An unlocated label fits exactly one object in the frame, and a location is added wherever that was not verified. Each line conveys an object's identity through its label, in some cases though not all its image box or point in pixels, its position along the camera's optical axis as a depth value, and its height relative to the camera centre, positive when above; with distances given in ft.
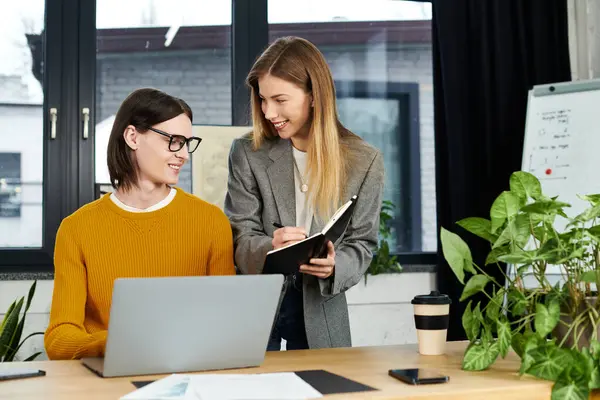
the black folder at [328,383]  3.91 -0.81
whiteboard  11.16 +1.44
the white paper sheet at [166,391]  3.58 -0.76
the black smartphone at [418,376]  4.11 -0.80
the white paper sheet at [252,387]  3.66 -0.78
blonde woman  6.72 +0.56
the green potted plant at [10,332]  9.20 -1.13
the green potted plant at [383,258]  12.23 -0.37
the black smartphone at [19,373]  4.27 -0.77
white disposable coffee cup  5.18 -0.61
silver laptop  3.98 -0.47
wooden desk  3.87 -0.83
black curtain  12.64 +2.50
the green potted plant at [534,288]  4.30 -0.34
